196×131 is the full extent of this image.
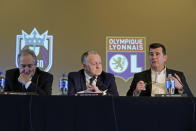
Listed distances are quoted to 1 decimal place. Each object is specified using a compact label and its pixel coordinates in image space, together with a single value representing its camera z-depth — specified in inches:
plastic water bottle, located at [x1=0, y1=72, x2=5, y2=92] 127.9
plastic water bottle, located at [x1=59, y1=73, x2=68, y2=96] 127.0
